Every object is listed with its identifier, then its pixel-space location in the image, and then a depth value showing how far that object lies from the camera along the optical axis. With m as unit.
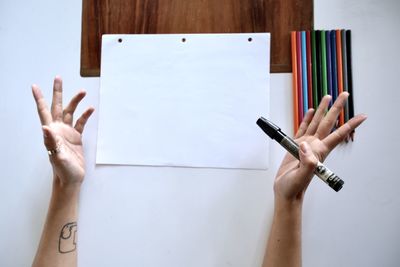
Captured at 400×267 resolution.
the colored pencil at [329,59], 0.55
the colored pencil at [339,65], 0.54
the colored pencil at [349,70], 0.55
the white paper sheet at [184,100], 0.57
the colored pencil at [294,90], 0.55
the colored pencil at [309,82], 0.55
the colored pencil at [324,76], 0.54
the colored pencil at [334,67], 0.55
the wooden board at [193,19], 0.57
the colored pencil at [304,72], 0.55
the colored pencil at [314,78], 0.54
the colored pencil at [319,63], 0.55
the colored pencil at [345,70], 0.54
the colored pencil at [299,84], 0.55
